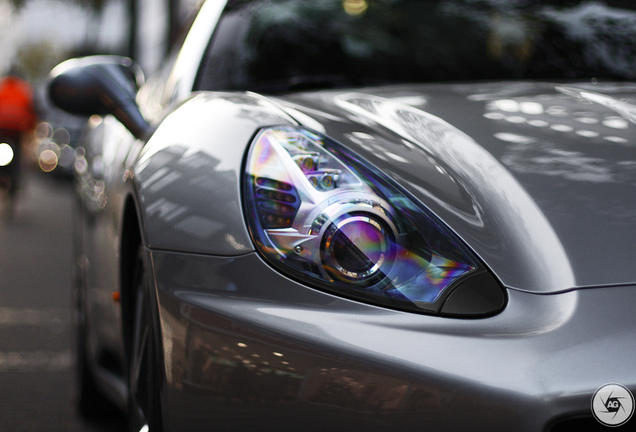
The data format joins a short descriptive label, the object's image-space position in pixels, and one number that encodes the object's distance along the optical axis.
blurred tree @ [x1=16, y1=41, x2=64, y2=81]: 72.62
